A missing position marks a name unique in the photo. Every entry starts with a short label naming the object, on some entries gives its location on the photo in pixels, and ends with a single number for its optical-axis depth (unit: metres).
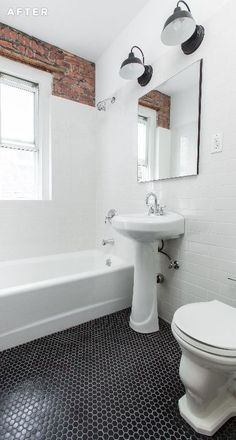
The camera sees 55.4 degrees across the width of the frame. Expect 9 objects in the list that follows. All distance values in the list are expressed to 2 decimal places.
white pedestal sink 1.57
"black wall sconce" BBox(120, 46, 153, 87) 1.75
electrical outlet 1.38
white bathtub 1.52
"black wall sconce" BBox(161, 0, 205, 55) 1.28
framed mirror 1.54
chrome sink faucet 1.77
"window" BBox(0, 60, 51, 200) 2.24
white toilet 0.88
